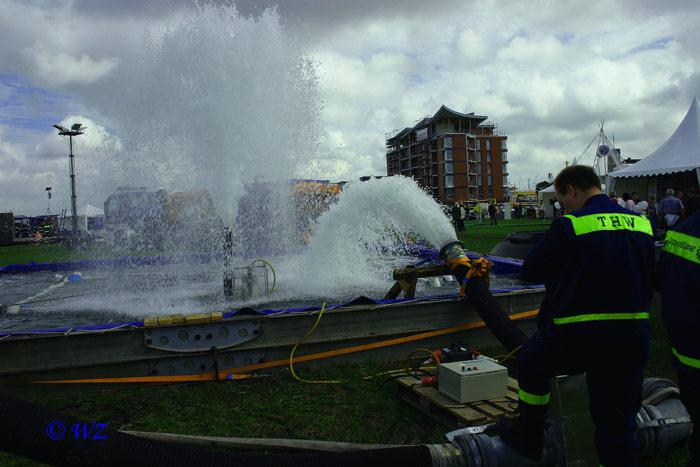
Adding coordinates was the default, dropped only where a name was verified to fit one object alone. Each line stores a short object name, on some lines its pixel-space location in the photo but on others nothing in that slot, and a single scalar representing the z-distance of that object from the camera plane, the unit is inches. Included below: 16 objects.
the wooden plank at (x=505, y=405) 159.8
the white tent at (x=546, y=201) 1898.4
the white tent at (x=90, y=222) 1163.4
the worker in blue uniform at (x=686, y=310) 104.1
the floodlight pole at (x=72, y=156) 754.8
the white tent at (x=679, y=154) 825.7
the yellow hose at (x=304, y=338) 213.7
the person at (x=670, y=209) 572.4
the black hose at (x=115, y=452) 104.2
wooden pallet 155.4
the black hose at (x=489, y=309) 210.8
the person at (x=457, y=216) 1019.7
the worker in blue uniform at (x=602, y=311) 112.0
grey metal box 164.7
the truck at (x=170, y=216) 415.5
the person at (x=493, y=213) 1432.6
